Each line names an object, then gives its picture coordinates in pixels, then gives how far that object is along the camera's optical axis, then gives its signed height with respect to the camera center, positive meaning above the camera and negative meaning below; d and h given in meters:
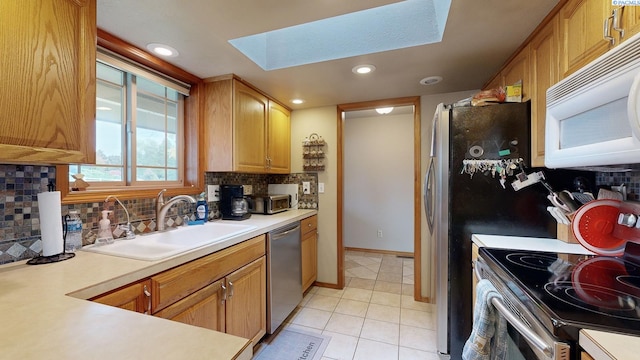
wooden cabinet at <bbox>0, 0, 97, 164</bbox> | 0.82 +0.36
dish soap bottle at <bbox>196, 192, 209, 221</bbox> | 2.01 -0.25
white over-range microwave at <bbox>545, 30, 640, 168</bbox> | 0.74 +0.24
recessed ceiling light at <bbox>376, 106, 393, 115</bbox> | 3.48 +0.97
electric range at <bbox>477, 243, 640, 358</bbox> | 0.63 -0.36
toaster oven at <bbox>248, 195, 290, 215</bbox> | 2.44 -0.25
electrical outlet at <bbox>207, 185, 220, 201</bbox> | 2.17 -0.12
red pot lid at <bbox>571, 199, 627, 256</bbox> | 1.19 -0.22
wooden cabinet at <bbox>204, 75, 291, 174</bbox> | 2.01 +0.45
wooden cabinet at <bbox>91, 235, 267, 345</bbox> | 1.02 -0.58
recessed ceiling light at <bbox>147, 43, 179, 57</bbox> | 1.53 +0.82
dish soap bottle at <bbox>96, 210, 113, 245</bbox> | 1.34 -0.29
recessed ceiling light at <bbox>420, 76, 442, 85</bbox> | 2.02 +0.82
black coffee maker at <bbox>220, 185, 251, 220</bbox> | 2.21 -0.22
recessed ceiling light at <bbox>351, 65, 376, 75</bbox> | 1.82 +0.82
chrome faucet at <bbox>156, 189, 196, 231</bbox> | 1.66 -0.20
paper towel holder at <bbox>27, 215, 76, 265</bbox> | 1.05 -0.35
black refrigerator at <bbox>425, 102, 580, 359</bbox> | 1.46 -0.10
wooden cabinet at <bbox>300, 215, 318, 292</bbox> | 2.45 -0.75
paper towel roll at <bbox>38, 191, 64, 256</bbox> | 1.06 -0.19
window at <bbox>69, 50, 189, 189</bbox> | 1.52 +0.35
